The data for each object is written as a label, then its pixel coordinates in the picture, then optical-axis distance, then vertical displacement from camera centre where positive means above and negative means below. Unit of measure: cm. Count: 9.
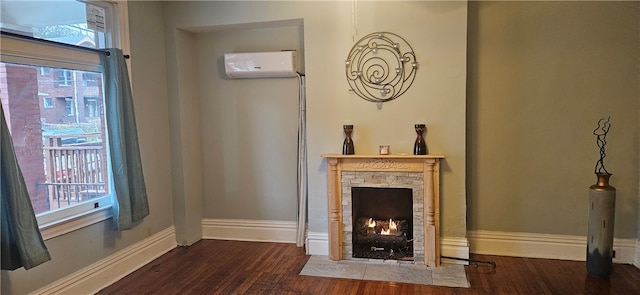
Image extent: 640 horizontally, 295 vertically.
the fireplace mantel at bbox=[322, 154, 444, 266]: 338 -50
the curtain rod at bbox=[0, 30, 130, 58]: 248 +58
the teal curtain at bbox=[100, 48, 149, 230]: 322 -9
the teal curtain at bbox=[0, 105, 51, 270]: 238 -49
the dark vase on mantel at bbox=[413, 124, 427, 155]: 339 -17
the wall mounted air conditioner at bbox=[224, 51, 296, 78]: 388 +57
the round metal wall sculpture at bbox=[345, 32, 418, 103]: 345 +47
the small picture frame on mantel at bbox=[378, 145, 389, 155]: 347 -22
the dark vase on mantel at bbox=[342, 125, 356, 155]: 353 -16
